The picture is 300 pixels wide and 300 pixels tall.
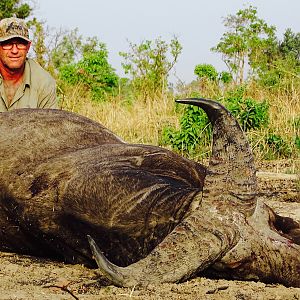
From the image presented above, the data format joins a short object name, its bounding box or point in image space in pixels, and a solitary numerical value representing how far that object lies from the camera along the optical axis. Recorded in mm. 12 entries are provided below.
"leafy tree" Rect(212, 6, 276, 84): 15234
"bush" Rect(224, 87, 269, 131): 9891
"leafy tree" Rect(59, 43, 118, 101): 15055
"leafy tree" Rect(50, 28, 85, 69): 24011
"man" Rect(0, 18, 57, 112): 6457
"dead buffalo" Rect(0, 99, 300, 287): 3338
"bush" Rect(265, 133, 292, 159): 9305
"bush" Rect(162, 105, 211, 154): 9531
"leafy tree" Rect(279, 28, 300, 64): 24953
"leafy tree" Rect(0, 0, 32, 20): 25859
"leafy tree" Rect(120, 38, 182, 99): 13406
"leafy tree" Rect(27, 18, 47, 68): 17391
